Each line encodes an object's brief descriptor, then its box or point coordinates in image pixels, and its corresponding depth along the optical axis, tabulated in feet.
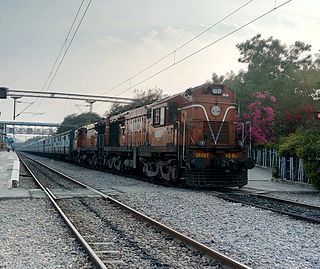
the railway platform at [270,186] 60.66
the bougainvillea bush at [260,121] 109.29
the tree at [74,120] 289.49
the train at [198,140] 54.39
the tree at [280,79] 117.39
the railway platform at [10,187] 48.03
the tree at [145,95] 221.05
